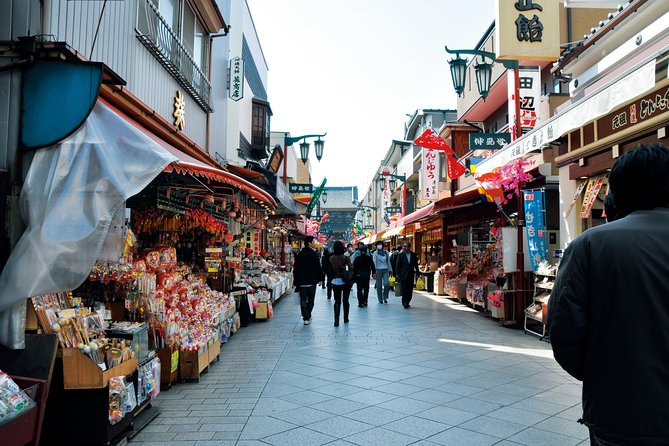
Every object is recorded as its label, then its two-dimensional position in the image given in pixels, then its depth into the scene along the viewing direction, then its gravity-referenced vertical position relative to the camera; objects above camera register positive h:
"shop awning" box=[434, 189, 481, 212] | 14.88 +1.71
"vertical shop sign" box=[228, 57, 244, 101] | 13.34 +4.77
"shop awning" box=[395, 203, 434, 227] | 18.36 +1.53
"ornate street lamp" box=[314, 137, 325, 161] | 20.19 +4.38
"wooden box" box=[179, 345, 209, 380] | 6.29 -1.40
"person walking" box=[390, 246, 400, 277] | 19.41 -0.23
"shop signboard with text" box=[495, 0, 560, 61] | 11.08 +5.03
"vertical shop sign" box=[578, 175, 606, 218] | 9.02 +1.10
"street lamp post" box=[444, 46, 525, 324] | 10.97 +3.93
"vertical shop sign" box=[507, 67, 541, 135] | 12.92 +4.10
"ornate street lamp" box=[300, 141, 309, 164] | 20.61 +4.36
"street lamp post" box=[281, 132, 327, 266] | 19.39 +4.43
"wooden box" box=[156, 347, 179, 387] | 5.94 -1.32
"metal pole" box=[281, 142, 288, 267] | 25.87 +0.09
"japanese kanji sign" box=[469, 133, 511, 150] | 14.41 +3.28
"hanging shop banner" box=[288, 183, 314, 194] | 22.75 +3.03
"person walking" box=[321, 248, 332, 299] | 12.08 -0.37
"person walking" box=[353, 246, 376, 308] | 15.05 -0.51
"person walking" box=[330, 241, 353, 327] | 11.20 -0.54
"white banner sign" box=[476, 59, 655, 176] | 5.79 +1.99
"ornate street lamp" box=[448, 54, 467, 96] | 11.60 +4.28
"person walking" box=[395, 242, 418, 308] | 14.70 -0.55
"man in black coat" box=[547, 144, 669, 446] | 2.04 -0.26
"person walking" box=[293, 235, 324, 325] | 11.03 -0.48
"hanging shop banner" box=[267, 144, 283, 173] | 17.58 +3.40
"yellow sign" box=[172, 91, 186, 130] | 8.70 +2.57
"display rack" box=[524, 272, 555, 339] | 9.46 -1.06
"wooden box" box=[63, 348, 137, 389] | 3.99 -0.94
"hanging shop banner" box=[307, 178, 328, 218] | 25.30 +2.98
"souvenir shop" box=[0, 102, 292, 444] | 3.73 -0.54
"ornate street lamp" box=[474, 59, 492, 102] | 11.89 +4.25
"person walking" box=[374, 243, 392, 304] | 16.41 -0.63
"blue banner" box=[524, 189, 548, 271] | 10.37 +0.51
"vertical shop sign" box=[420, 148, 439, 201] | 22.55 +3.40
